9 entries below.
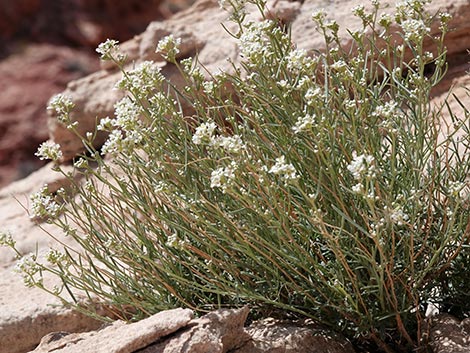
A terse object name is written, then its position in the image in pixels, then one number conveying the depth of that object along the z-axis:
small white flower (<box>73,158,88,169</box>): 3.17
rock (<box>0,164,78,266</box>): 5.14
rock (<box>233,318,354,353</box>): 3.06
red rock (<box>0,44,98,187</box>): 13.95
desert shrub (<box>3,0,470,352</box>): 2.86
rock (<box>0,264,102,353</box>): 4.05
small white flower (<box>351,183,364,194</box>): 2.45
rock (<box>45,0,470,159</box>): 5.16
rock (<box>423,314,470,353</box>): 2.97
